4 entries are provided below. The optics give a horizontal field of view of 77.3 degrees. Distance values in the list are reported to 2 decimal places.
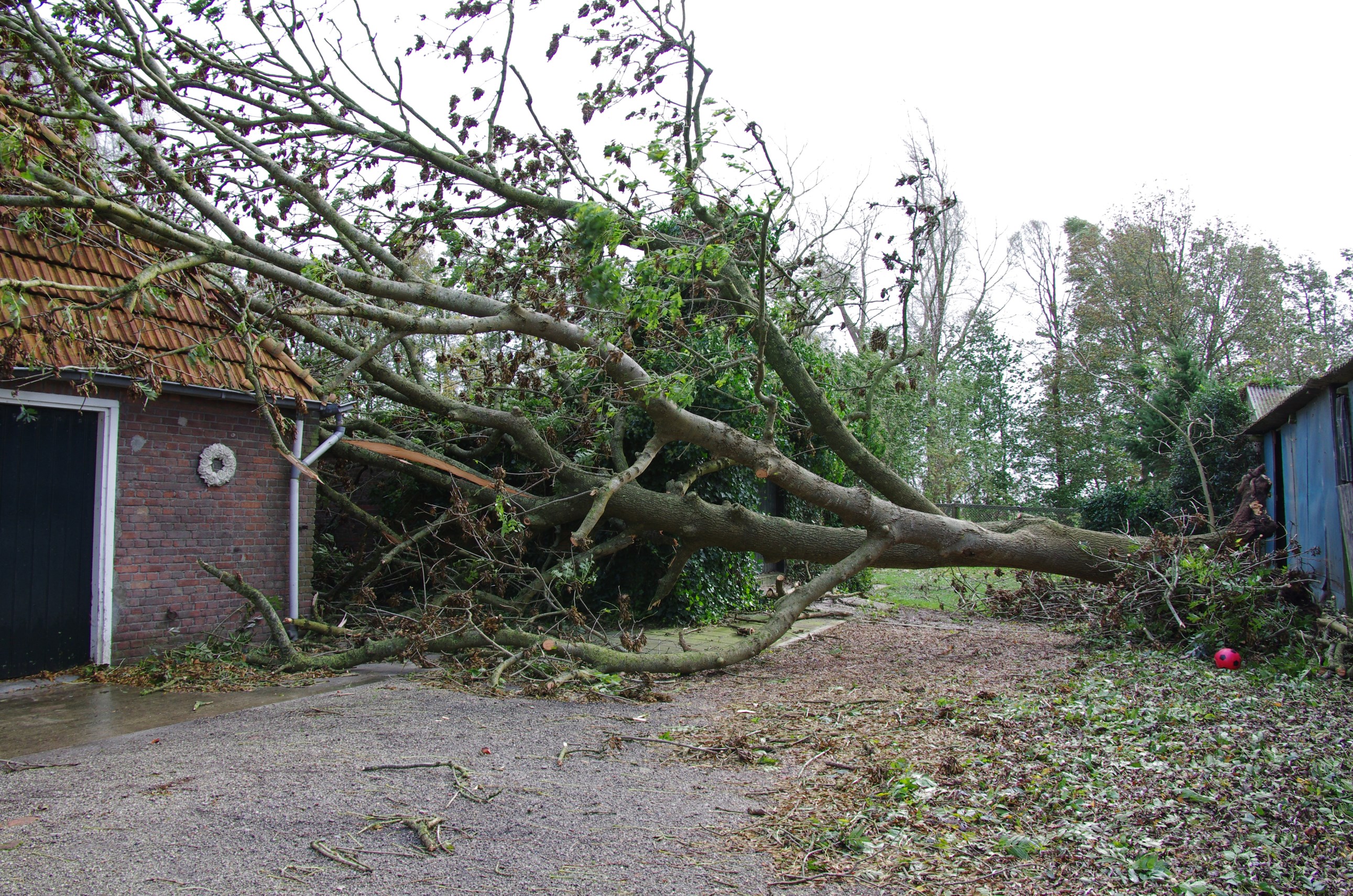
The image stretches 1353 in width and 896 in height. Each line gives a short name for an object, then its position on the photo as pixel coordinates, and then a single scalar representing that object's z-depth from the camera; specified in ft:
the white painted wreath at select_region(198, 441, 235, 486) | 24.06
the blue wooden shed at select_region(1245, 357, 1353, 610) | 24.52
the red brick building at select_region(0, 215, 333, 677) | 20.71
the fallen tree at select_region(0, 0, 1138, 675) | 20.90
